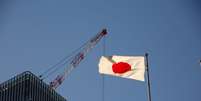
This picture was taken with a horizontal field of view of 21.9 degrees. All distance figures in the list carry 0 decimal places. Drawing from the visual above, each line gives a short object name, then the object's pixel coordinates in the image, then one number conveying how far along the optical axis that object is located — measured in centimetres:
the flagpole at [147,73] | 7489
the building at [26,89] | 17862
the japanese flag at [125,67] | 8312
